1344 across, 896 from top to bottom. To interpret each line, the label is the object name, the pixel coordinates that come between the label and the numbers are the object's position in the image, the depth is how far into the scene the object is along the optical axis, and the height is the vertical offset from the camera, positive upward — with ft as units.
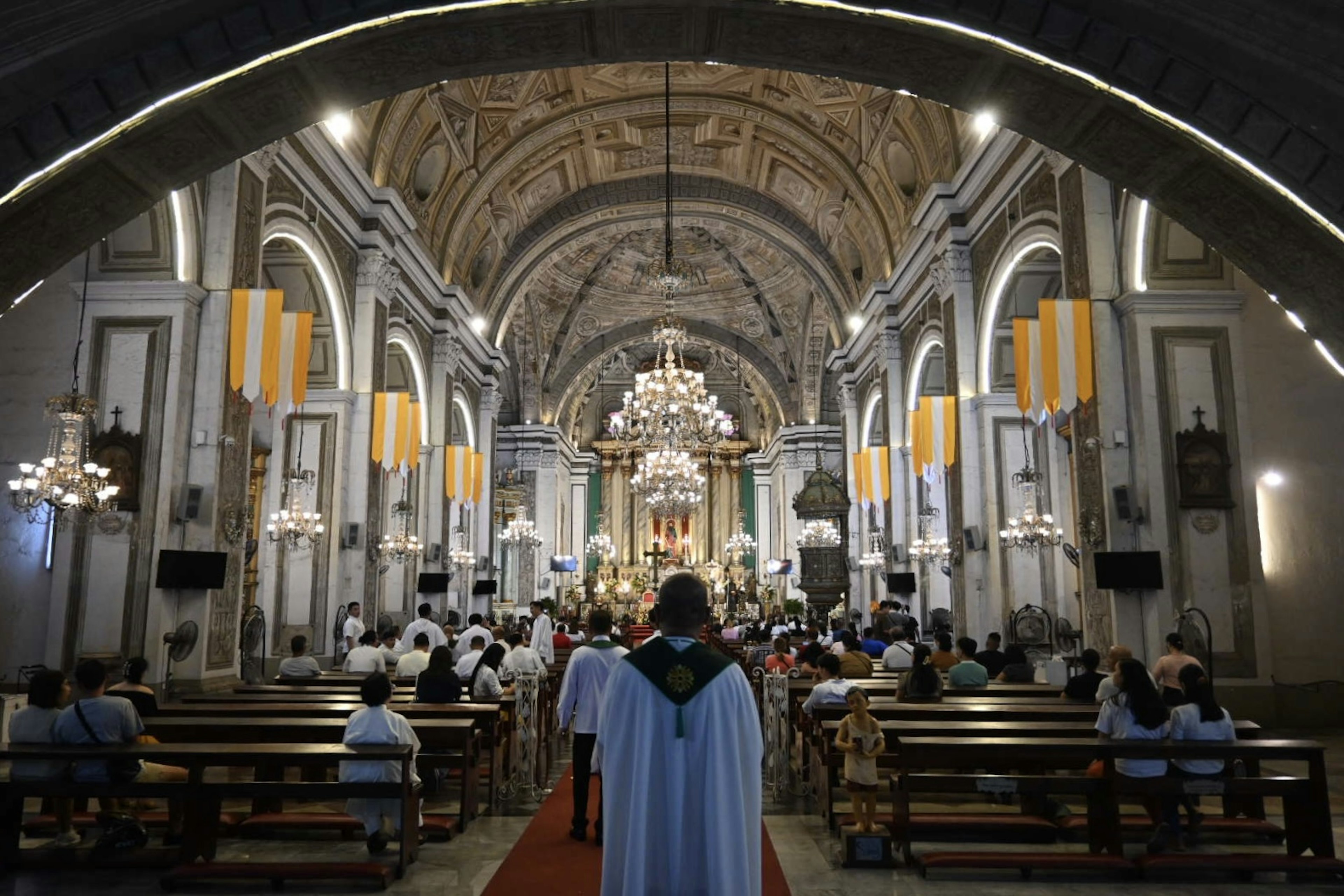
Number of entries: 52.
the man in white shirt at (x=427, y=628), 36.94 -1.04
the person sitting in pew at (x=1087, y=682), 24.70 -2.01
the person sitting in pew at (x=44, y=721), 17.19 -2.08
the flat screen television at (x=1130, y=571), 29.99 +0.90
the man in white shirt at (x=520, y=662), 27.99 -1.74
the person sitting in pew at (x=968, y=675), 27.58 -2.05
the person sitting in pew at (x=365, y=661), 30.37 -1.83
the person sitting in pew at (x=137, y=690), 20.15 -1.83
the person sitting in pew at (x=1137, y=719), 16.83 -2.04
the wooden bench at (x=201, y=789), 15.94 -3.02
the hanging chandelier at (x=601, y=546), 104.37 +5.67
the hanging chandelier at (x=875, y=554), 62.64 +2.97
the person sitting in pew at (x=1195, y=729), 17.04 -2.22
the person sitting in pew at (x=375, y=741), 16.92 -2.40
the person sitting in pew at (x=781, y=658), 30.04 -1.76
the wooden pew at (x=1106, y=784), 16.30 -3.06
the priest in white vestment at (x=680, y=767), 9.93 -1.67
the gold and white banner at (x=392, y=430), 46.21 +7.93
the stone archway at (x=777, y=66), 16.17 +9.27
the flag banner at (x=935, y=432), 45.03 +7.71
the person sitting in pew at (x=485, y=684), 24.89 -2.08
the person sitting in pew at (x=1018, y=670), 31.35 -2.18
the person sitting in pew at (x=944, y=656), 30.99 -1.72
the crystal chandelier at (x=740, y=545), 105.19 +5.88
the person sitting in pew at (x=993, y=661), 33.42 -2.01
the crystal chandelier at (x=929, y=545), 49.37 +2.78
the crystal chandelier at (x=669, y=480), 73.72 +9.12
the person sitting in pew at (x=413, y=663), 30.09 -1.89
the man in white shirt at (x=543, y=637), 37.47 -1.38
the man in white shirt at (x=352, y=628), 41.01 -1.15
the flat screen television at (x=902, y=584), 55.42 +0.94
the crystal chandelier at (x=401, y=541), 49.78 +3.02
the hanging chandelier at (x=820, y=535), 73.46 +4.83
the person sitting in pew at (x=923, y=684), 24.29 -2.03
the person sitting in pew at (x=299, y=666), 29.95 -1.99
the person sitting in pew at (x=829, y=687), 22.25 -1.93
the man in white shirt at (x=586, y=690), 19.12 -1.75
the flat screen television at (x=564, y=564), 100.83 +3.74
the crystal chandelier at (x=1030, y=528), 37.35 +2.73
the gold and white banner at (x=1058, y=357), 32.32 +7.89
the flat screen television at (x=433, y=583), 55.42 +0.96
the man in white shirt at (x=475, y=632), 32.60 -1.05
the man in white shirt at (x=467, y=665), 29.30 -1.88
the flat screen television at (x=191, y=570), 29.76 +0.92
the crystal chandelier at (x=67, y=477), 25.09 +3.17
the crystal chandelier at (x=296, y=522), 39.11 +3.11
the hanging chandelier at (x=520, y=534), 87.51 +5.88
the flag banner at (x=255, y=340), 32.35 +8.43
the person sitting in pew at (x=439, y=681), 23.65 -1.90
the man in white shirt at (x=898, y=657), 32.04 -1.81
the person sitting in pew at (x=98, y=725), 16.53 -2.09
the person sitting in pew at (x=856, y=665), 28.99 -1.85
